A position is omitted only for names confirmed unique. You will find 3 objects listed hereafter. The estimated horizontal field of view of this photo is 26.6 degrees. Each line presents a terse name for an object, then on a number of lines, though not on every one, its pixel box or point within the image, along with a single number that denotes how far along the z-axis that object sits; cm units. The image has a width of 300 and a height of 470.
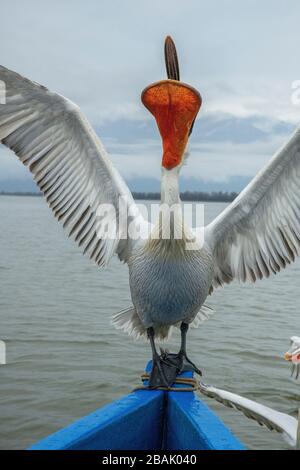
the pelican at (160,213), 317
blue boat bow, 252
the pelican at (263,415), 354
